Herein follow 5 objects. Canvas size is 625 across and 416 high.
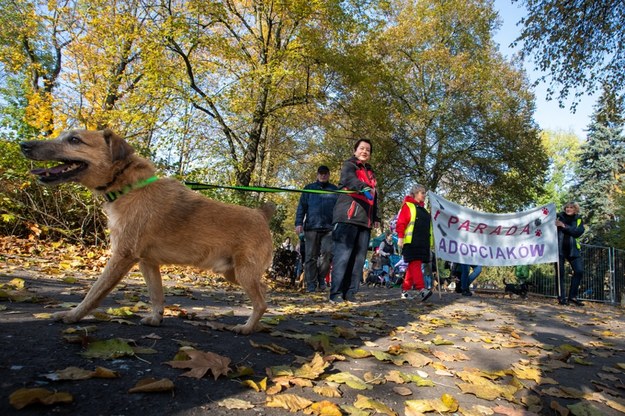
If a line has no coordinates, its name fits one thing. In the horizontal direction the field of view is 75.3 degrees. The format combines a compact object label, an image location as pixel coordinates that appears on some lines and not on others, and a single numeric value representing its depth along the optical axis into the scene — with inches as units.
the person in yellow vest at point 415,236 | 303.1
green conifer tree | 1176.2
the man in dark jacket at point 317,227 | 350.0
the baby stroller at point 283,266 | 476.4
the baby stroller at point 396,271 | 678.5
